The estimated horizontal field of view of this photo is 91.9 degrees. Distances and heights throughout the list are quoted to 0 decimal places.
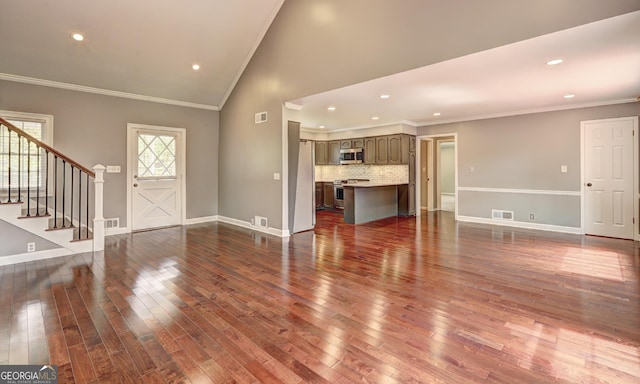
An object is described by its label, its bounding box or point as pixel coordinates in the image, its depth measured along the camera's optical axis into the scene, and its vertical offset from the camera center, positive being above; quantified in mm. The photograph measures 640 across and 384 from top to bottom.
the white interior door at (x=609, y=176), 5484 +316
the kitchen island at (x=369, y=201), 7176 -193
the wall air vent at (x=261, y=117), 6127 +1536
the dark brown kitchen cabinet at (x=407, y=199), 8375 -146
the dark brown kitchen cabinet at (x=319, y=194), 9664 -24
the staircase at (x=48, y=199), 4211 -88
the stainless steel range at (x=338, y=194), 9070 -8
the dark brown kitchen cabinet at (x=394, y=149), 8273 +1208
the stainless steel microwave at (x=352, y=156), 9094 +1141
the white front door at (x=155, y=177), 6398 +361
